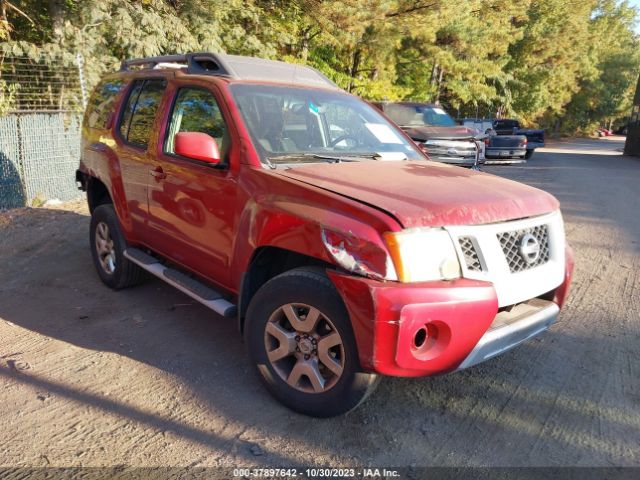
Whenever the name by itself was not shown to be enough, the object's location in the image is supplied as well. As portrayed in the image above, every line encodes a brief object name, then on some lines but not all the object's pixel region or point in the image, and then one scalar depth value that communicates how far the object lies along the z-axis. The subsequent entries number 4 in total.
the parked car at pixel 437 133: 11.82
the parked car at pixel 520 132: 23.15
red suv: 2.64
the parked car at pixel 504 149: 17.44
